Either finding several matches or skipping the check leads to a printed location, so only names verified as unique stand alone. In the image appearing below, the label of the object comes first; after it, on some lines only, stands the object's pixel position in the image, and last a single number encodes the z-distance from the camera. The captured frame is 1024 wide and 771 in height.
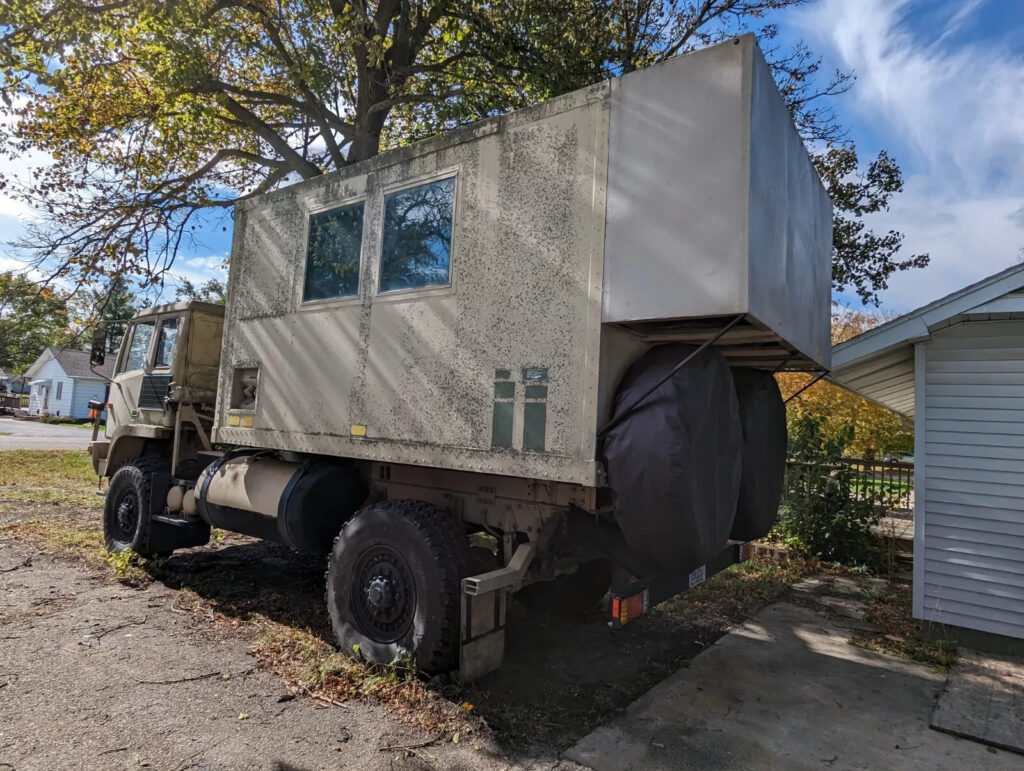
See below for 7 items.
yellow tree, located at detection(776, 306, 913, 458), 10.68
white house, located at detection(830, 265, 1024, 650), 5.16
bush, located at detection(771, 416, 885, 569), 7.82
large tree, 8.08
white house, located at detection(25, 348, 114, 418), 40.06
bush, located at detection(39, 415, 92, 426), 35.94
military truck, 3.06
